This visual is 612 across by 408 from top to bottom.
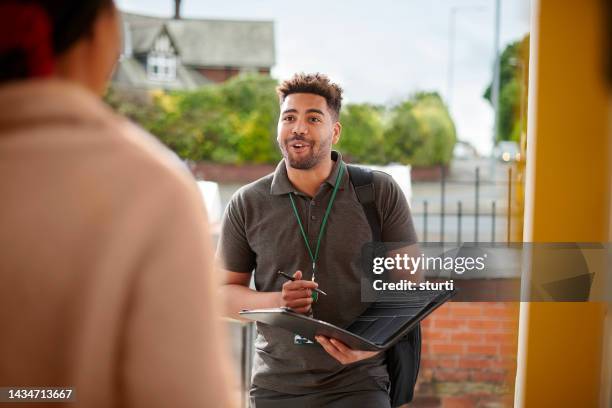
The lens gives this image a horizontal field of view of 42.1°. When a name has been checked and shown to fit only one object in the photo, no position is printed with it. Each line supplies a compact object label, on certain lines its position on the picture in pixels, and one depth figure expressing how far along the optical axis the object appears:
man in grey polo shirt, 2.18
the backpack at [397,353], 2.25
